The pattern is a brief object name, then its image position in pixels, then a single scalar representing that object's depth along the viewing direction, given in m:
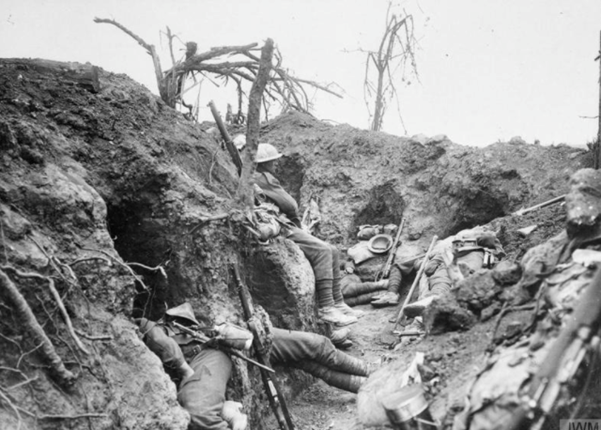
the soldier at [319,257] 7.78
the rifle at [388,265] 9.93
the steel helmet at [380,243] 10.34
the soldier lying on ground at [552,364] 3.10
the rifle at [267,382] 5.61
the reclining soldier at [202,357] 4.67
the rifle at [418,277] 8.25
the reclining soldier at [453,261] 6.85
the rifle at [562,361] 3.07
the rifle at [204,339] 5.12
